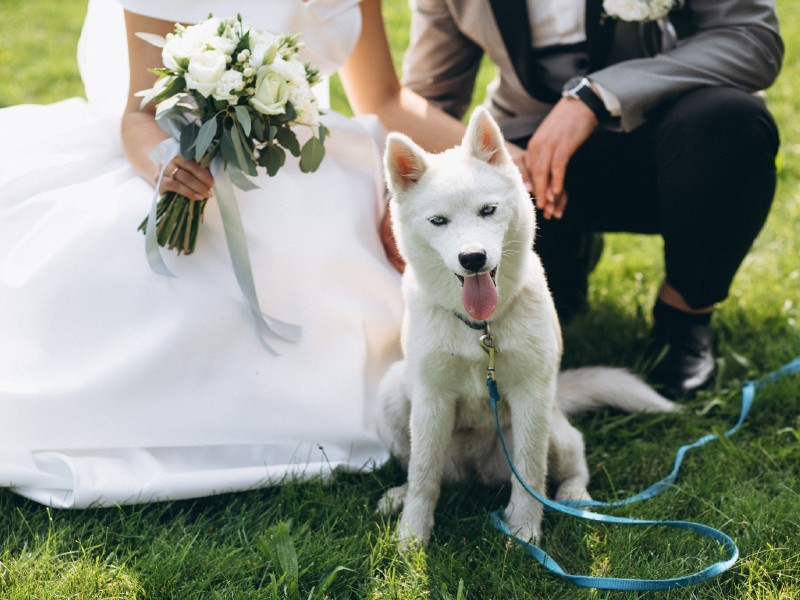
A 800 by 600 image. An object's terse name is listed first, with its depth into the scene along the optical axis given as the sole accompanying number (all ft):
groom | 8.98
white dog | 6.66
